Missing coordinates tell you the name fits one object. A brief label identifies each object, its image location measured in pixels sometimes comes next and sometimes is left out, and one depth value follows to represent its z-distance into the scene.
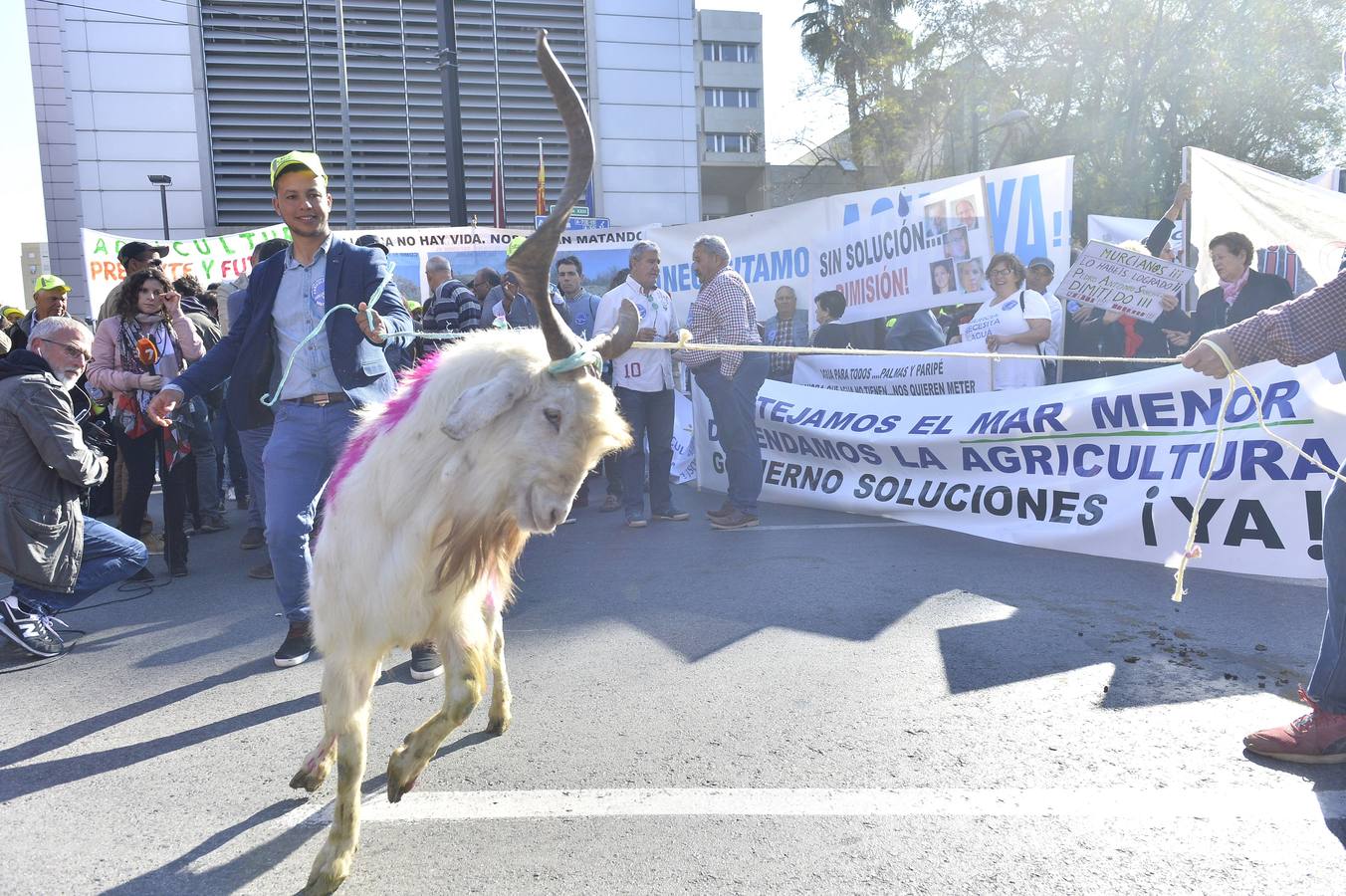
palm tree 30.50
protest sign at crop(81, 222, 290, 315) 12.15
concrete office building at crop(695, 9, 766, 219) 49.50
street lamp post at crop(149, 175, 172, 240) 16.08
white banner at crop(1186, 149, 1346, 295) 6.35
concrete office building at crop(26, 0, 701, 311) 16.66
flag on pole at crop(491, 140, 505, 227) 15.78
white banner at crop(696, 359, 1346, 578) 5.07
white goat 2.65
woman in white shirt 7.35
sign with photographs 8.35
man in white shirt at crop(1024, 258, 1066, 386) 8.04
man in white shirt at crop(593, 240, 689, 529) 7.46
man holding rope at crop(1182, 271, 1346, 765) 3.14
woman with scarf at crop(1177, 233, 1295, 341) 6.61
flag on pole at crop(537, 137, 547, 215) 15.72
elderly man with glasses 4.75
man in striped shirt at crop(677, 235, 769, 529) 7.13
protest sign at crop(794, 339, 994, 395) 7.88
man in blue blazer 4.05
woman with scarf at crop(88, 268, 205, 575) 6.46
